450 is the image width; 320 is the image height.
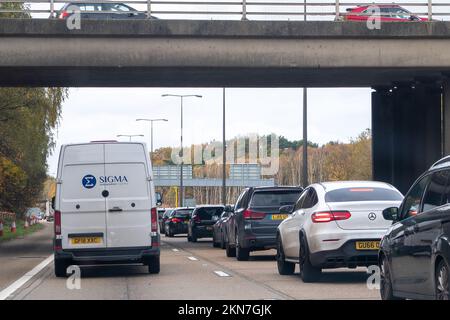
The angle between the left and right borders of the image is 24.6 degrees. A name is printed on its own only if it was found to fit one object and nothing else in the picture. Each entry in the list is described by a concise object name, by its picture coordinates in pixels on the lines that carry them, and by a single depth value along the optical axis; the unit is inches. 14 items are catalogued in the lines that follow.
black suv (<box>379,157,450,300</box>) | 406.3
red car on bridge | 1205.1
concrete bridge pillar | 1423.5
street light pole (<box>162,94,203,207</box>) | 2671.5
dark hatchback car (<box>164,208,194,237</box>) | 1955.0
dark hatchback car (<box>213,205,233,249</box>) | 1131.3
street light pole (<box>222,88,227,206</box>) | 2193.9
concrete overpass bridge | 1163.9
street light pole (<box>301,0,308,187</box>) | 1462.7
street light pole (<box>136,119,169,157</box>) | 3026.6
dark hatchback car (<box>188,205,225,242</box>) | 1563.7
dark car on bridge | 1199.6
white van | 748.6
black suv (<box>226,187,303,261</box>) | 933.2
